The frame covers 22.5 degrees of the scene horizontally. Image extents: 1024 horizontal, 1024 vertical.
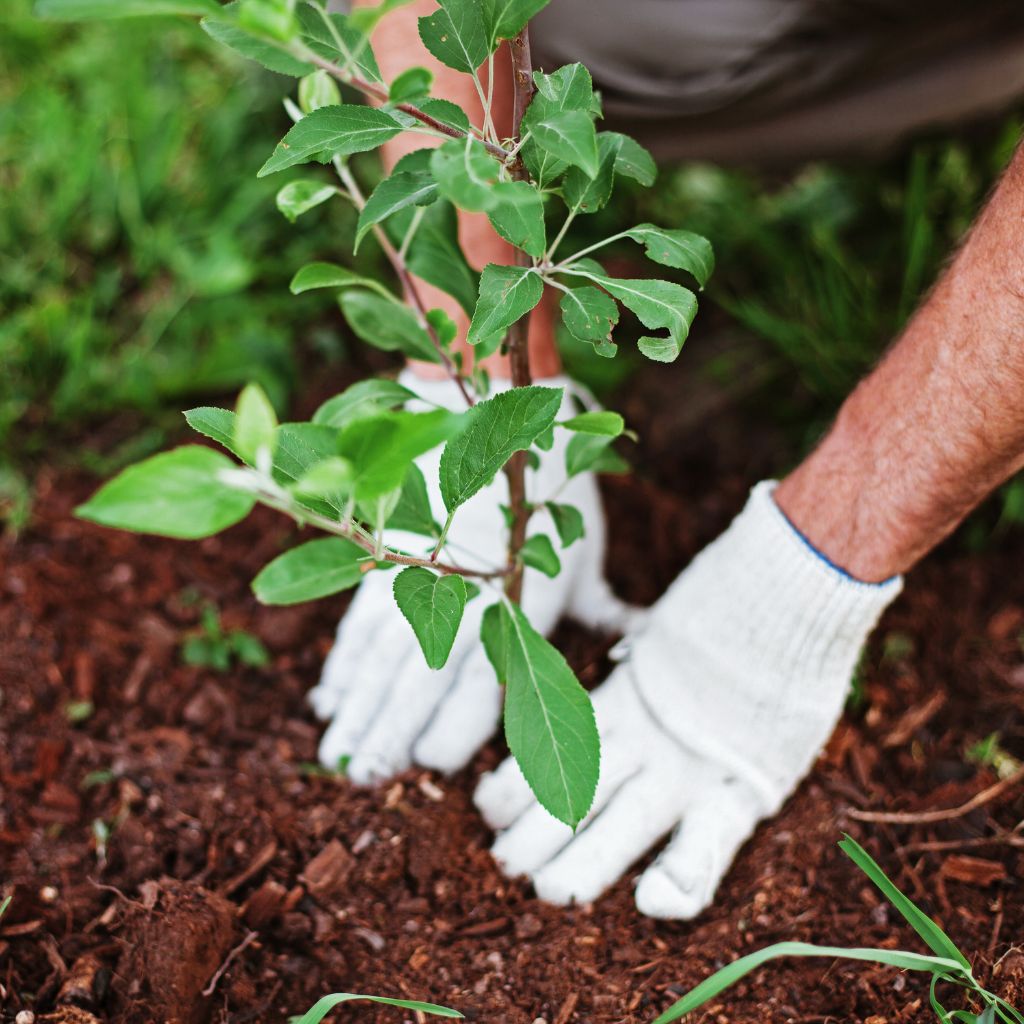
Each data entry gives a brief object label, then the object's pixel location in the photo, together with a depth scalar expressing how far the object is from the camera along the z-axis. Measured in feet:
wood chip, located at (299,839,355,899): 3.64
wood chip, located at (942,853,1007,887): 3.62
